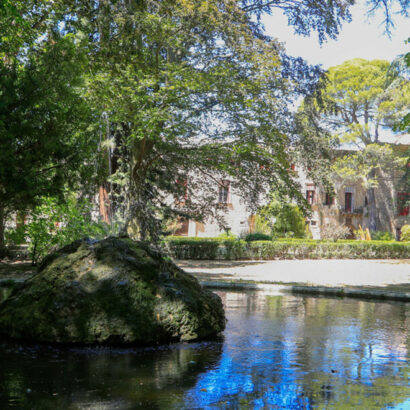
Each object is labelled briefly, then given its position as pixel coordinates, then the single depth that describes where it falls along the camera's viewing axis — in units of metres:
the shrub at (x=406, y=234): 32.66
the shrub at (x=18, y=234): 13.99
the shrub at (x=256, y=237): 25.28
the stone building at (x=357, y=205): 44.75
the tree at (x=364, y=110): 41.16
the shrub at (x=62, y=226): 13.23
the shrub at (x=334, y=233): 27.19
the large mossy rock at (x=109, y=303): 4.96
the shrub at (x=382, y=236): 38.08
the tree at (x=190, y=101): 13.19
